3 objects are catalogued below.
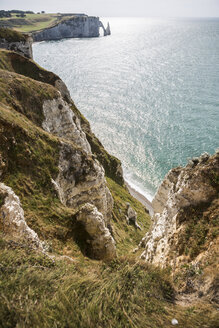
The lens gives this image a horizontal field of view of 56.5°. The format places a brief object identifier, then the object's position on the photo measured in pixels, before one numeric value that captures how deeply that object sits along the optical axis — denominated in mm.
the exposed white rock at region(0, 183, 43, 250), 11867
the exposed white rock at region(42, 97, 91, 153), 31672
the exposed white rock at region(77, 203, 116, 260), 17031
